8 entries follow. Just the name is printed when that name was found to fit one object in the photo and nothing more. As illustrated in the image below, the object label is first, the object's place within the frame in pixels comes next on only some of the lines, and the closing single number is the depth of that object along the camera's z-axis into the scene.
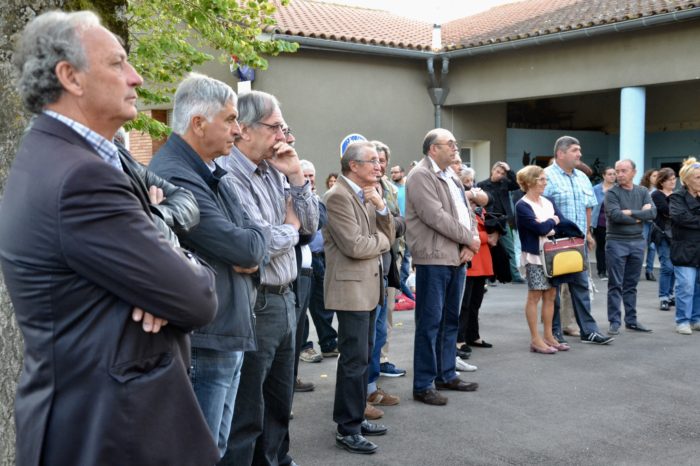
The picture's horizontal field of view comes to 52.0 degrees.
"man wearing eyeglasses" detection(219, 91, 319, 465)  3.43
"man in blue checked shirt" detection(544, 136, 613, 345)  8.01
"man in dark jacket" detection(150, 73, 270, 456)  2.96
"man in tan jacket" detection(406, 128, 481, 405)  5.74
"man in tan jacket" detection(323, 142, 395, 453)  4.78
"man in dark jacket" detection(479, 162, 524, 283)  10.99
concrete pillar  14.79
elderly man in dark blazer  1.84
